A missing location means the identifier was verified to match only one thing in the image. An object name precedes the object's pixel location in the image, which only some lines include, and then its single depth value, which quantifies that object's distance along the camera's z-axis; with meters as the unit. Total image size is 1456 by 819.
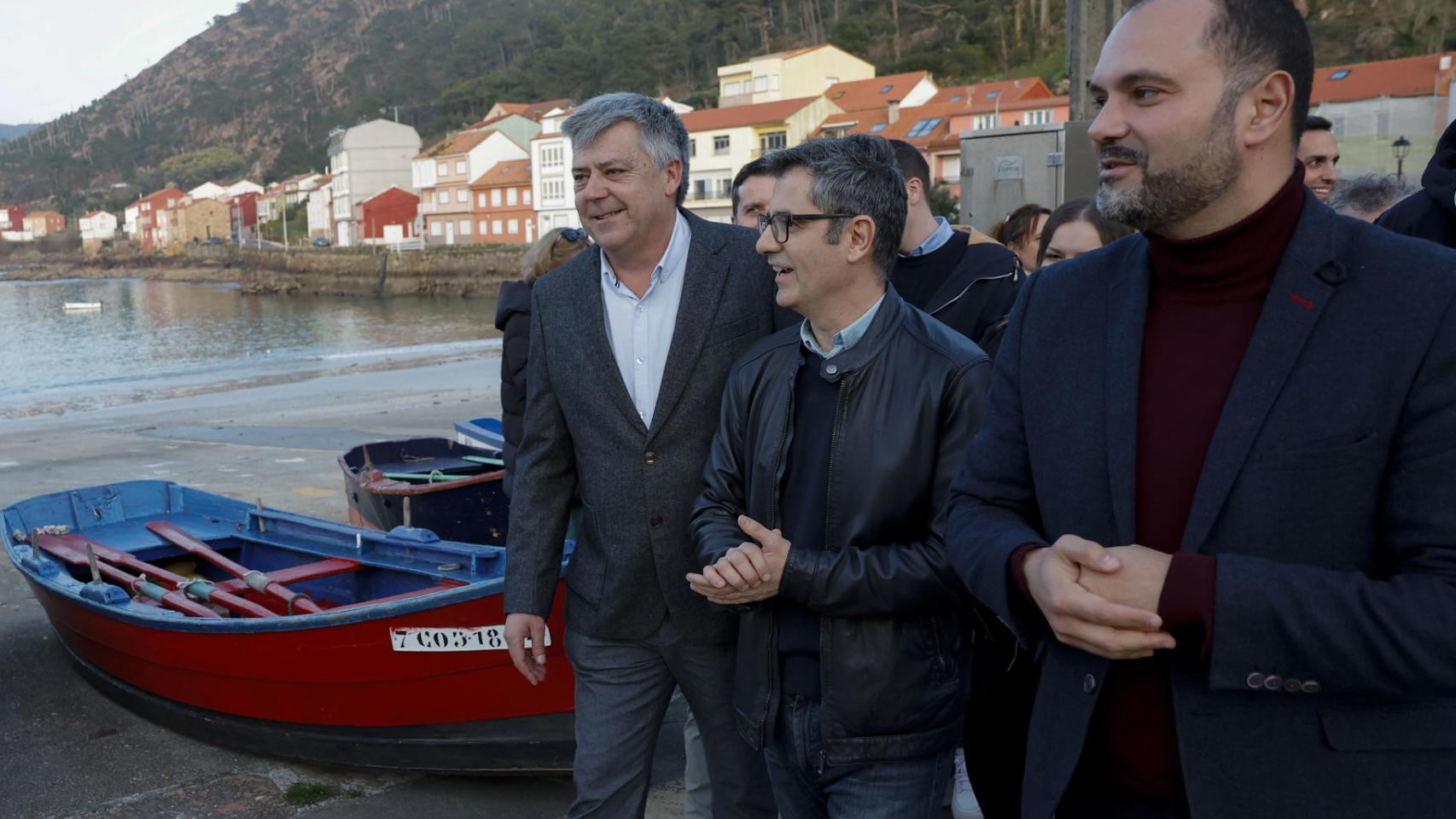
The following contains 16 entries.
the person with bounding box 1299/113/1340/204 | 4.66
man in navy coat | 1.37
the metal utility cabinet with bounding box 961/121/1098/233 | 7.89
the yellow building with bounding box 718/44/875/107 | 64.19
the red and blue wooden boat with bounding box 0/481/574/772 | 4.35
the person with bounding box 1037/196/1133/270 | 3.49
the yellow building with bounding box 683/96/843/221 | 54.47
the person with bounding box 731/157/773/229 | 4.17
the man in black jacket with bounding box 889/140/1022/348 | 3.20
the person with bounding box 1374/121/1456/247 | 2.59
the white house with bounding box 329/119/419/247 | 92.25
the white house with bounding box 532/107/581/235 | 66.00
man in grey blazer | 2.84
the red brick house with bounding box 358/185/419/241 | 84.31
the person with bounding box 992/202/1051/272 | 4.87
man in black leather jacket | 2.24
